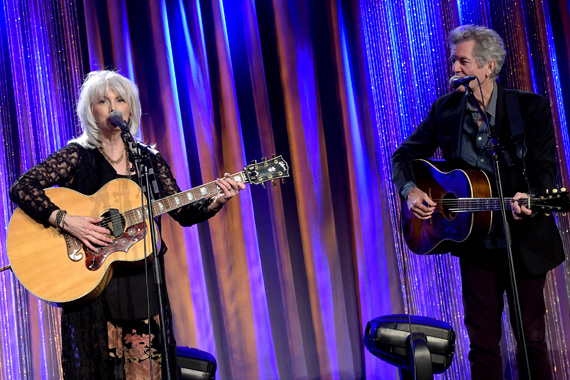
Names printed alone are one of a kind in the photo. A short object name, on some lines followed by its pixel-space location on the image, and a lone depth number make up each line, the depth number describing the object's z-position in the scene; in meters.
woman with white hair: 5.89
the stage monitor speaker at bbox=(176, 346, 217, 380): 6.91
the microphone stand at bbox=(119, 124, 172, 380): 5.07
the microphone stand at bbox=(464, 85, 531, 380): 5.18
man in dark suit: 6.24
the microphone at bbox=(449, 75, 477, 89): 5.71
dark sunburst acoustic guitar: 5.91
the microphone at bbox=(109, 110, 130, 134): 5.36
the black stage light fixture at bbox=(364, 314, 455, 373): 7.18
